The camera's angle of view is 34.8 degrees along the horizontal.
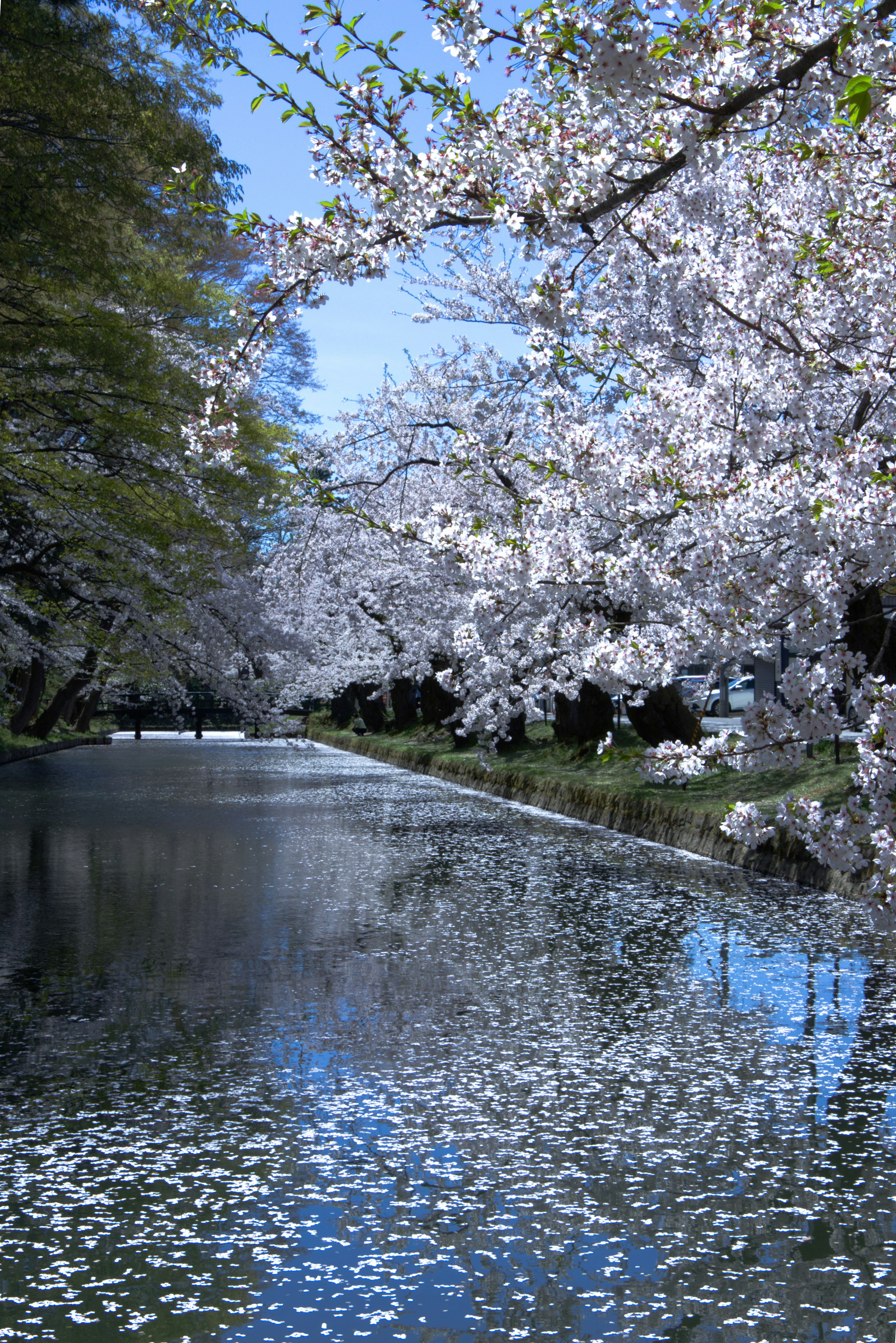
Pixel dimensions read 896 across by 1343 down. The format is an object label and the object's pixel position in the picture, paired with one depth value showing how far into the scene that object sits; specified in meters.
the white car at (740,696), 47.01
